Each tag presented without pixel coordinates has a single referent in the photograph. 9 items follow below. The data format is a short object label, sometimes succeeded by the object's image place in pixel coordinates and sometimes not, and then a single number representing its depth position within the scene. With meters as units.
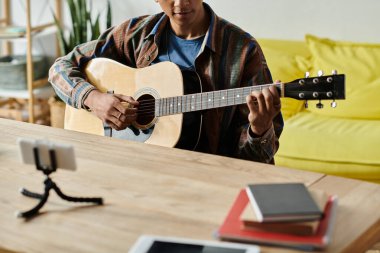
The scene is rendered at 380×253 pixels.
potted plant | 4.82
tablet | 1.61
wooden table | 1.70
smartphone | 1.78
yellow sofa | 3.50
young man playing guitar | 2.60
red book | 1.61
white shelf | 4.95
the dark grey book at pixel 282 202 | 1.63
